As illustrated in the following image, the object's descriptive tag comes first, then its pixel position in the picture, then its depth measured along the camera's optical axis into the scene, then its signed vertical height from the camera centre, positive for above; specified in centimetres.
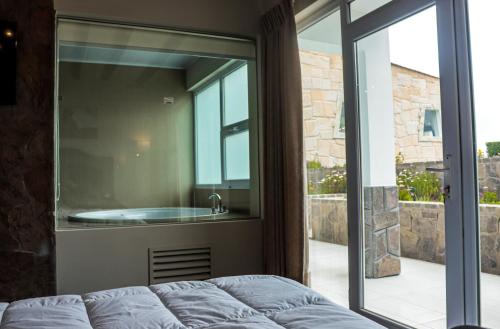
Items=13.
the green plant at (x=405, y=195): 225 -8
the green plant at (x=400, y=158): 230 +11
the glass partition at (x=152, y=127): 319 +50
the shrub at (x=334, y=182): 282 -1
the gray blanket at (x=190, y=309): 121 -38
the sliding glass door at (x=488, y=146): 181 +13
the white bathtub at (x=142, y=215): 311 -24
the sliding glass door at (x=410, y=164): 191 +8
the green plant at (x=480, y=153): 185 +10
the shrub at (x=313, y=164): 312 +12
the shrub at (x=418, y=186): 209 -4
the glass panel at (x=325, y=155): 288 +18
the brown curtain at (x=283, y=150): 299 +23
